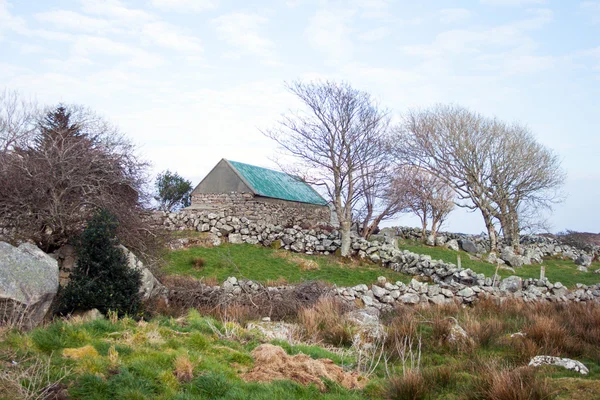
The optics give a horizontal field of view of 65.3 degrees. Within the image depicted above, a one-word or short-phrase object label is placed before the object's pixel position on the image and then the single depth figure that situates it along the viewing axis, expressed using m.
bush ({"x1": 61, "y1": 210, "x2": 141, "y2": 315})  9.41
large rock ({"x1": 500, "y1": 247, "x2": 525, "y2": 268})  27.98
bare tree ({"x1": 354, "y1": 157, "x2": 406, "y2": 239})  25.41
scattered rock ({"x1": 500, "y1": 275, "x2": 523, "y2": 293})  17.33
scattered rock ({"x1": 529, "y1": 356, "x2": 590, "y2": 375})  7.44
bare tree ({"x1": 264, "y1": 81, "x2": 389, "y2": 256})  24.44
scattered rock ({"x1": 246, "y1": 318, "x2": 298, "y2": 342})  9.21
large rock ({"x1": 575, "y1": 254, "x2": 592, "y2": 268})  31.27
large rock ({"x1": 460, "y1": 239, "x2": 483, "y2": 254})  32.72
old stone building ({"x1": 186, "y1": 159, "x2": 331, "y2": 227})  30.17
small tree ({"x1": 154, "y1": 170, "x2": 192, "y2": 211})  42.09
